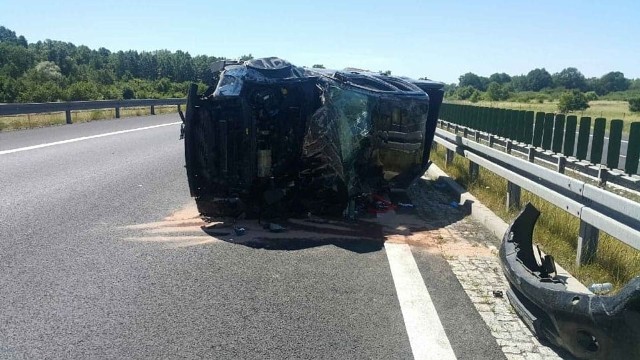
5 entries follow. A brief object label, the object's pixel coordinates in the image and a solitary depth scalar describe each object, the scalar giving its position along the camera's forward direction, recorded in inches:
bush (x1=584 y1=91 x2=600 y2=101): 3032.0
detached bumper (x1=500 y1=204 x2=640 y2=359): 107.7
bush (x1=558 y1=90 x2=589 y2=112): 2248.3
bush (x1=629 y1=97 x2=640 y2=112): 2078.0
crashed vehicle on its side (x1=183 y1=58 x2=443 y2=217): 253.9
